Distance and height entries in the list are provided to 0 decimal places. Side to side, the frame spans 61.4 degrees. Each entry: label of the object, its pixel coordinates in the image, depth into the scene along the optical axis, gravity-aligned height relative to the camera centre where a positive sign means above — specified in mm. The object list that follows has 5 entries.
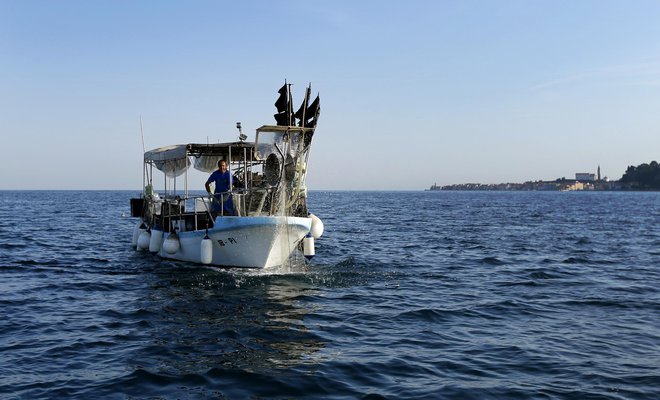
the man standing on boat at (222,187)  17000 +200
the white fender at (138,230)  24472 -1579
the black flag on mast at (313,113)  16281 +2348
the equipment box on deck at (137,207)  24966 -543
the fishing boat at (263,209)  16094 -479
